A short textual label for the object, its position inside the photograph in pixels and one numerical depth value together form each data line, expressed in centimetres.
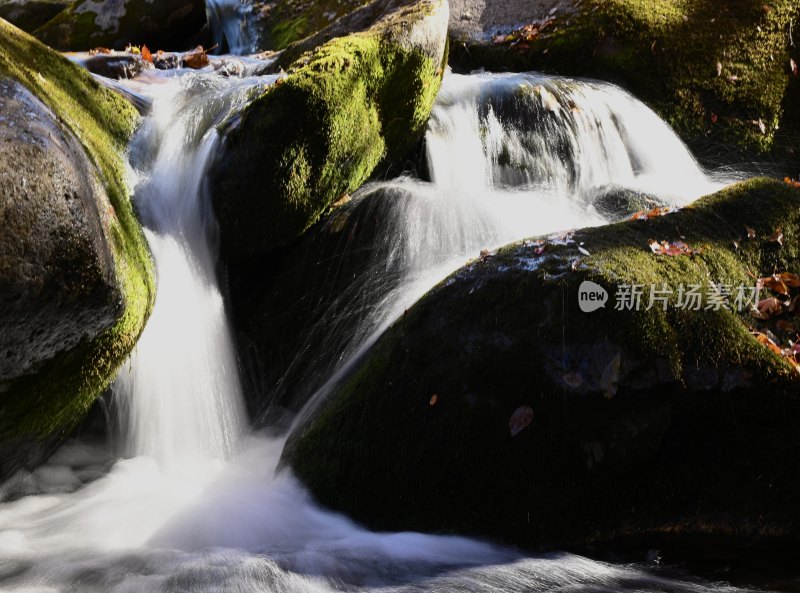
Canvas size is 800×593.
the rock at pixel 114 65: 745
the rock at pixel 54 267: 304
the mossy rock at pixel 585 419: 327
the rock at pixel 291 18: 1265
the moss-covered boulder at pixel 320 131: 502
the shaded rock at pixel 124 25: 1220
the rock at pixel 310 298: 509
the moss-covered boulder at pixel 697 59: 797
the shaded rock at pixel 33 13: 1507
